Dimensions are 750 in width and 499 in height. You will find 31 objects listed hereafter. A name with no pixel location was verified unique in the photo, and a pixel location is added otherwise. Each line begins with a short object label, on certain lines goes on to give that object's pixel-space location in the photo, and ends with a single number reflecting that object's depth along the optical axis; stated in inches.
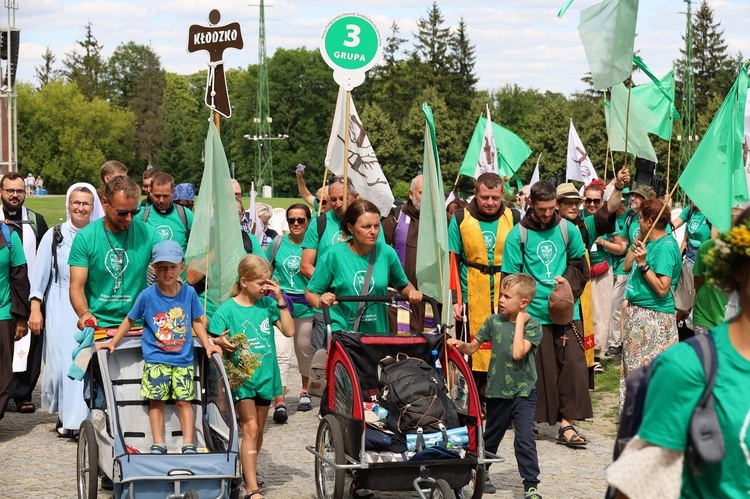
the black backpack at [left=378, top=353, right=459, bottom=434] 393.7
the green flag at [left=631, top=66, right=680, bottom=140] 806.2
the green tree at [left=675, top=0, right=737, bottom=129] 5503.0
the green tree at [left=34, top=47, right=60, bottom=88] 7716.1
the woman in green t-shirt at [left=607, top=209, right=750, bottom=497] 168.8
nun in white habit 535.5
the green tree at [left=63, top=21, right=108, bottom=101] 7454.4
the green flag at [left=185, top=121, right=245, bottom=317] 447.7
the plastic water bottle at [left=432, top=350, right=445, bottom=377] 431.8
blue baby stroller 367.3
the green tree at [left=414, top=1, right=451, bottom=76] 5921.7
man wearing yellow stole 560.8
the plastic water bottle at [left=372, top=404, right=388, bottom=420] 403.5
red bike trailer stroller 381.8
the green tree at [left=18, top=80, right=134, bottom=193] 6389.0
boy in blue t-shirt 403.1
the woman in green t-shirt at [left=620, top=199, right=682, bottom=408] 519.6
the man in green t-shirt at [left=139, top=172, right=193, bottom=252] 536.9
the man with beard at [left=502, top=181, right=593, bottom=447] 526.2
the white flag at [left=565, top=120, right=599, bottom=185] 1119.7
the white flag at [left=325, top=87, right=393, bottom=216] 636.9
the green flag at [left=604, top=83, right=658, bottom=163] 734.6
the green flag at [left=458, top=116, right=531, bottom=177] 1004.7
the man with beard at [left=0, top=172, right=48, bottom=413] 591.6
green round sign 590.2
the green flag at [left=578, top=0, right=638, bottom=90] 600.0
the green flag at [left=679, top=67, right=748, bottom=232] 496.3
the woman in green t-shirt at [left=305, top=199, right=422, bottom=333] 445.8
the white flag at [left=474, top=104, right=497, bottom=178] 916.9
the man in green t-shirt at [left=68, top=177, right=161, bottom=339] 432.3
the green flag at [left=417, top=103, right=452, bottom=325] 465.2
